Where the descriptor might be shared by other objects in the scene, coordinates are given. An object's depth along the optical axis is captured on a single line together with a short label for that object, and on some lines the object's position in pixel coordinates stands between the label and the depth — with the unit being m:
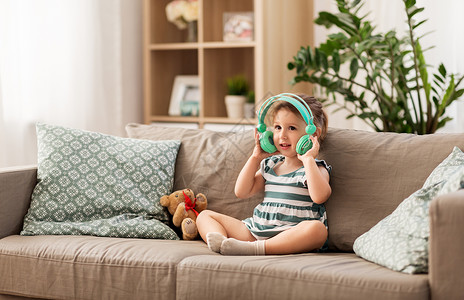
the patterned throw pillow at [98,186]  2.40
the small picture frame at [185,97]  4.07
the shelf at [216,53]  3.79
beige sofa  1.75
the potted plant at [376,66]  2.97
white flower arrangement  4.02
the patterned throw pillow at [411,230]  1.84
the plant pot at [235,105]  3.95
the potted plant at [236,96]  3.96
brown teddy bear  2.42
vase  4.14
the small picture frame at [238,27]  3.84
